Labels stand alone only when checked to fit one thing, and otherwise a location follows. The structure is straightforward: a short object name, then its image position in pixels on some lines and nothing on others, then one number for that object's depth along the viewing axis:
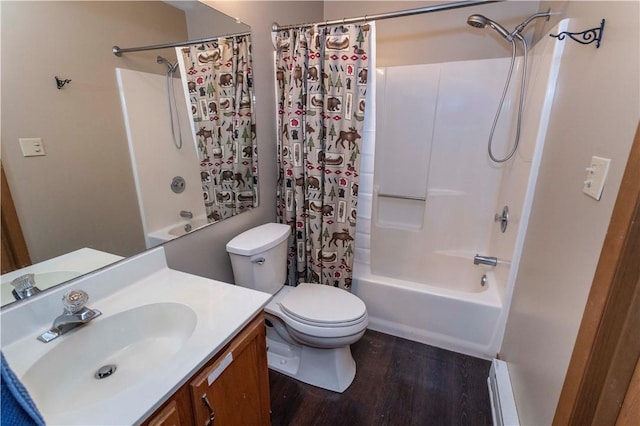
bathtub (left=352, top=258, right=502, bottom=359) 1.73
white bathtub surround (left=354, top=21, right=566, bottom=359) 1.64
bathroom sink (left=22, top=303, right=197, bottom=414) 0.73
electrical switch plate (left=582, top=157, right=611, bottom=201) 0.80
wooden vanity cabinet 0.72
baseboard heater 1.28
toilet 1.44
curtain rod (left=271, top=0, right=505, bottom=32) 1.44
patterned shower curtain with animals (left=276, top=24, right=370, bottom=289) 1.62
